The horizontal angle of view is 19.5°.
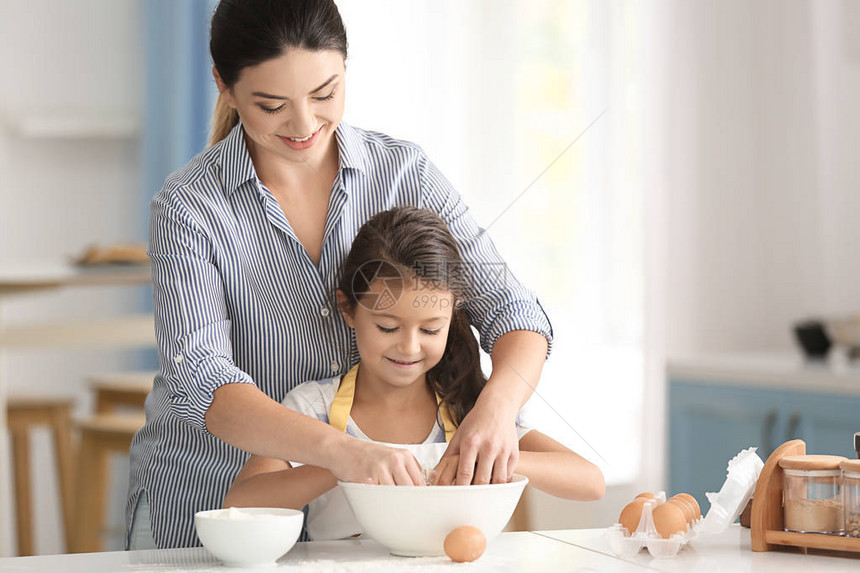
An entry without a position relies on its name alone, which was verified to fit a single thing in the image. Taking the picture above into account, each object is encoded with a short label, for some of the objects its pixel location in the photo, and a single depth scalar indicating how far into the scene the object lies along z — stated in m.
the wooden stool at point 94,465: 5.88
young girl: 3.42
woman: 3.35
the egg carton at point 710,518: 3.25
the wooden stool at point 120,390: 6.22
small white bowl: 3.17
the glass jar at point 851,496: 3.26
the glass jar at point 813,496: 3.29
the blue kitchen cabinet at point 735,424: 4.92
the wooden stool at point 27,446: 6.50
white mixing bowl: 3.19
